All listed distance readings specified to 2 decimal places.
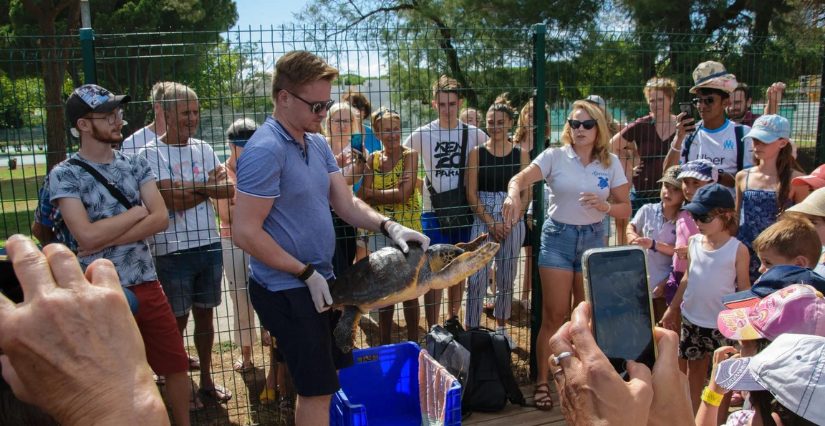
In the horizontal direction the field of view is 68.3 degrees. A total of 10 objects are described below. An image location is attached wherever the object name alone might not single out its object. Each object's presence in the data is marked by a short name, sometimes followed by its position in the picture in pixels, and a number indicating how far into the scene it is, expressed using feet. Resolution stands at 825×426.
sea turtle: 8.30
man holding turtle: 8.02
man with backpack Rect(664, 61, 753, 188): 14.05
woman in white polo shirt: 12.59
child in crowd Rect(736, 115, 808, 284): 12.76
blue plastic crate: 11.49
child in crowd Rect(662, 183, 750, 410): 11.19
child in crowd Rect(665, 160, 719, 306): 12.51
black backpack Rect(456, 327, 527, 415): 12.48
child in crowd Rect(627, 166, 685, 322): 13.08
